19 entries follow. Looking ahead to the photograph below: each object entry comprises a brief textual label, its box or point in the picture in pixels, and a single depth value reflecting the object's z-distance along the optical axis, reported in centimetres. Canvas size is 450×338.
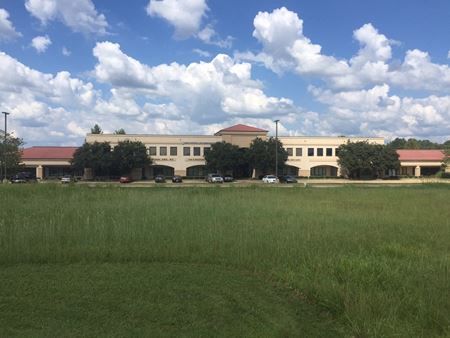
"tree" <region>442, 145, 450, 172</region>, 8660
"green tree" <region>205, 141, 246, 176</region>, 8119
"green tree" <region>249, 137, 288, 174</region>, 8131
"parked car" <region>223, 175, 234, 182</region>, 7638
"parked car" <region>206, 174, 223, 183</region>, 7141
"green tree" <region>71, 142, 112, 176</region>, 7769
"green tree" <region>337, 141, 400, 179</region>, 8344
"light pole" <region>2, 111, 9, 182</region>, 7138
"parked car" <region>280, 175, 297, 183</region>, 7316
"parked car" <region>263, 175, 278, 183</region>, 7175
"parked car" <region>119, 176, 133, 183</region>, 7114
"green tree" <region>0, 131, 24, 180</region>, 7300
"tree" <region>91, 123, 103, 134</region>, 13277
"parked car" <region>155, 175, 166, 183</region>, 7368
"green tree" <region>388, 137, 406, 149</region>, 16804
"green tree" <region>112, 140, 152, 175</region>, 7888
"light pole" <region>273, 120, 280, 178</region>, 7756
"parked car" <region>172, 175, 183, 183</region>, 7334
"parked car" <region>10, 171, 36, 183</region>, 6676
